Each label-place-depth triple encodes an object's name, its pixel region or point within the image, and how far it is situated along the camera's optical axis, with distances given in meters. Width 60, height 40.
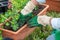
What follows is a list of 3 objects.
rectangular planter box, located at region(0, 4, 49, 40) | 1.49
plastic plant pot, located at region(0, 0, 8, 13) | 1.62
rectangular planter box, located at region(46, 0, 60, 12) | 1.99
